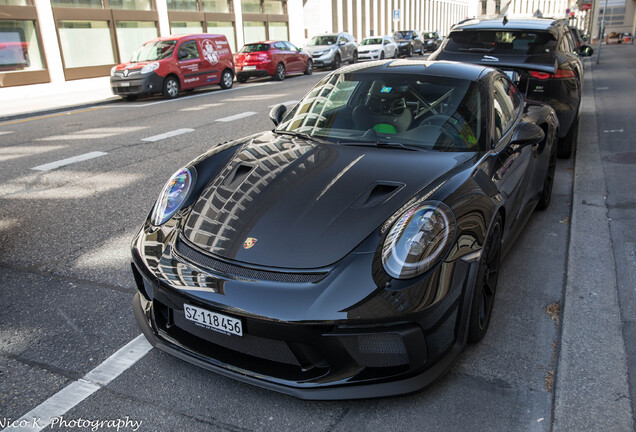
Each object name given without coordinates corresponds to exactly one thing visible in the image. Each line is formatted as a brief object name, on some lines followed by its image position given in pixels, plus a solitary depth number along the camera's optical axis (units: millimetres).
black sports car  2295
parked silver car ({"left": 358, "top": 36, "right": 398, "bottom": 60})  30336
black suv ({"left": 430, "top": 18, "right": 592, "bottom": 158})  6430
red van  15594
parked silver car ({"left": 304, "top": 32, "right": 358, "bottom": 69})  26438
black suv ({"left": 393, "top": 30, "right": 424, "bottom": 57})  35500
